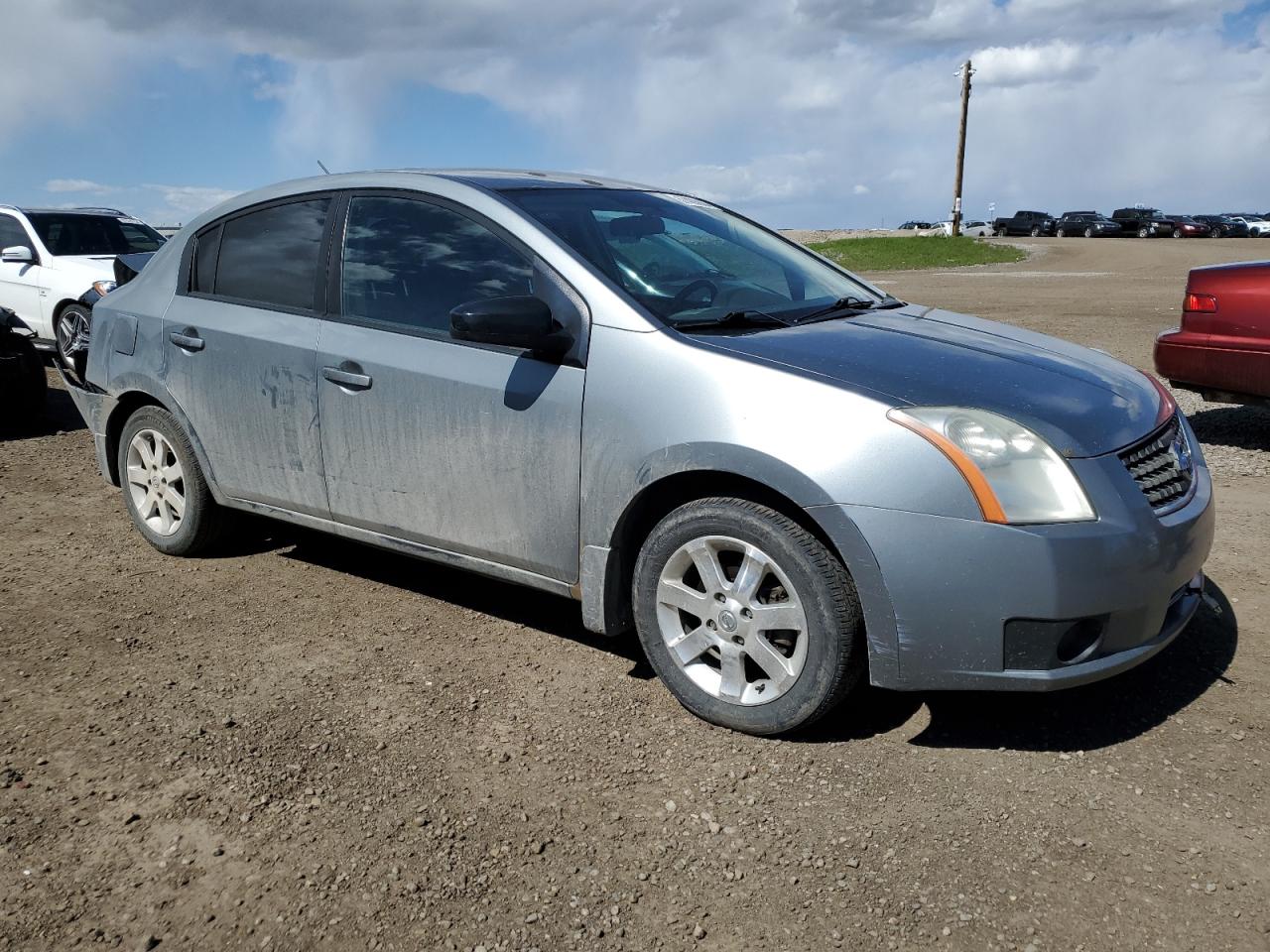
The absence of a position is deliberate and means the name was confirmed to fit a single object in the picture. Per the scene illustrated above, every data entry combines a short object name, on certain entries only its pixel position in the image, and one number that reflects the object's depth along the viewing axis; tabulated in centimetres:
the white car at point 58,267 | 1062
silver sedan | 310
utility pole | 4816
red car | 699
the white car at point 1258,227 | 5112
